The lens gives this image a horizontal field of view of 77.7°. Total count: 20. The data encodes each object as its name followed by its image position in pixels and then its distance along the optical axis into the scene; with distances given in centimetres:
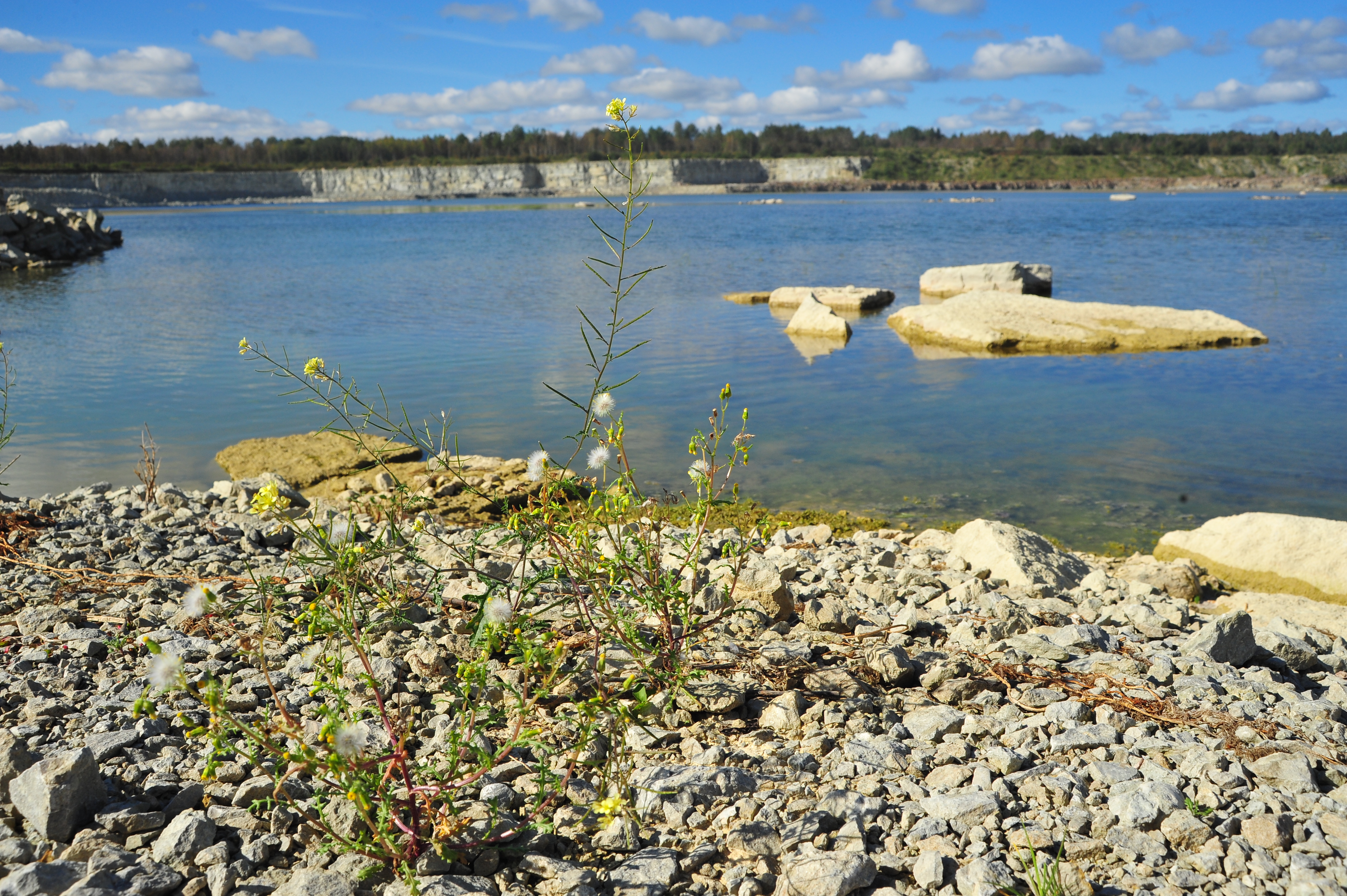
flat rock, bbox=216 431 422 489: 895
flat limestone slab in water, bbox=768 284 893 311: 2147
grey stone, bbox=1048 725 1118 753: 313
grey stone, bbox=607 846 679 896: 247
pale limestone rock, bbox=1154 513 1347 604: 639
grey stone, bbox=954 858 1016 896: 238
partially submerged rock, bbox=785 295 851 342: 1773
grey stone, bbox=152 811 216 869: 252
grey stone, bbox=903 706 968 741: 326
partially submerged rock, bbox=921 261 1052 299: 2108
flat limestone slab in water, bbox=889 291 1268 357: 1616
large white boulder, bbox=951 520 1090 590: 562
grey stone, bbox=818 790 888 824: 275
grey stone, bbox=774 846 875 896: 241
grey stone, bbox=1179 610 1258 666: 406
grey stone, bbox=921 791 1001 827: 272
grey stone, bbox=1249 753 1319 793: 284
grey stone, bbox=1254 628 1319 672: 432
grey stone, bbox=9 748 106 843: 256
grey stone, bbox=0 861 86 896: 224
